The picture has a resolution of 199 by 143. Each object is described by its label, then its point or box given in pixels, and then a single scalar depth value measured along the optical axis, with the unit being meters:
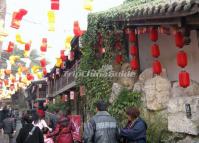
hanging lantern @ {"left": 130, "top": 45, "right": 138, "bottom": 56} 10.29
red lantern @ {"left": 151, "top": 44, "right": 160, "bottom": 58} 9.02
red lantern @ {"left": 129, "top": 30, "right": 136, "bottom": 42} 10.14
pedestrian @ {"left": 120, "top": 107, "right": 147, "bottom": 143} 6.12
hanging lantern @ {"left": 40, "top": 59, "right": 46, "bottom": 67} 22.09
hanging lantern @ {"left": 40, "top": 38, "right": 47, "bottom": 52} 16.45
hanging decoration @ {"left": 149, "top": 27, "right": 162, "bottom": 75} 8.84
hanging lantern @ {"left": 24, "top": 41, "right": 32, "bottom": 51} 16.55
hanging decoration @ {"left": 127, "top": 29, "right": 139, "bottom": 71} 10.16
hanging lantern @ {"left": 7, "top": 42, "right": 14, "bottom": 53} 17.14
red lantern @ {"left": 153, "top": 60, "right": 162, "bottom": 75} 8.82
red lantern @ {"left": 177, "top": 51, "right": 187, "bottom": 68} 7.71
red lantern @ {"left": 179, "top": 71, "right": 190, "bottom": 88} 7.57
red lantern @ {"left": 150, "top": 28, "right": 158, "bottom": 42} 8.90
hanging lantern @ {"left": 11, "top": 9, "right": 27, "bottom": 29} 12.15
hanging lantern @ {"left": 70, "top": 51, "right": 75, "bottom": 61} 17.84
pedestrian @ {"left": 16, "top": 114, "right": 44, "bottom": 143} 7.22
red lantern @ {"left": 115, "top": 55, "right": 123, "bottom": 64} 11.54
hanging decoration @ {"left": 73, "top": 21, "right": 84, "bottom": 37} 12.31
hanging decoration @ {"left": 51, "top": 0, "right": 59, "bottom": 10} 10.83
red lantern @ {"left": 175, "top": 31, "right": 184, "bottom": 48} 7.55
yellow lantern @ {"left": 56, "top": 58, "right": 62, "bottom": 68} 18.71
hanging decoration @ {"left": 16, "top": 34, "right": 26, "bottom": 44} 14.39
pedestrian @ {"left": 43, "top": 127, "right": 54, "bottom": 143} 10.25
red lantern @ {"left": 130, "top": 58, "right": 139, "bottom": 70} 10.23
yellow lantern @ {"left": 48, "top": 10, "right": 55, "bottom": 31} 11.62
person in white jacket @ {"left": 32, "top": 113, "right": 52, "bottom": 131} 7.68
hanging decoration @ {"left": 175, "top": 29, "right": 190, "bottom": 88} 7.56
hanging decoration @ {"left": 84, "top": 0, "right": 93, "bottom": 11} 10.89
